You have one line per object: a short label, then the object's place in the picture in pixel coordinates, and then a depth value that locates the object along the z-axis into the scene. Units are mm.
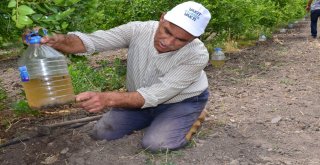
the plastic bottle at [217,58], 7112
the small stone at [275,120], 4102
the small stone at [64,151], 3445
